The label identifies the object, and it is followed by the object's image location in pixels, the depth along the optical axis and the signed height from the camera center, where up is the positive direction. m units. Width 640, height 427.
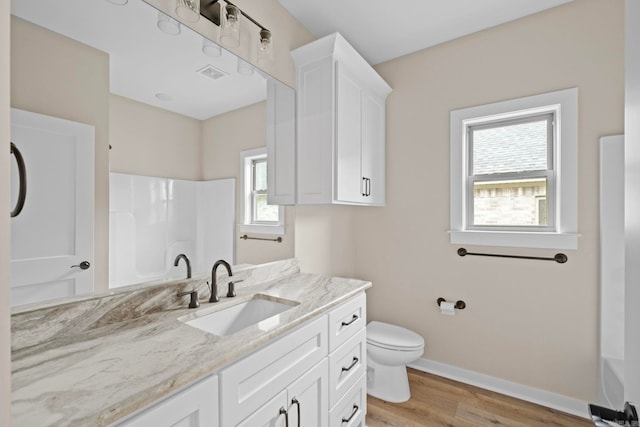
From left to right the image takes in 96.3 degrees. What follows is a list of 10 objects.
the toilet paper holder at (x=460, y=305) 2.18 -0.70
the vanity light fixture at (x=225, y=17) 1.37 +0.96
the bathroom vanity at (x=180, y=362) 0.68 -0.43
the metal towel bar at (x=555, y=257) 1.84 -0.30
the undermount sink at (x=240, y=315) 1.21 -0.48
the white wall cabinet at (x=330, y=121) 1.79 +0.60
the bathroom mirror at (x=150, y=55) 0.94 +0.64
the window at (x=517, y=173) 1.83 +0.29
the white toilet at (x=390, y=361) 1.92 -1.03
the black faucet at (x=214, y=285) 1.34 -0.34
